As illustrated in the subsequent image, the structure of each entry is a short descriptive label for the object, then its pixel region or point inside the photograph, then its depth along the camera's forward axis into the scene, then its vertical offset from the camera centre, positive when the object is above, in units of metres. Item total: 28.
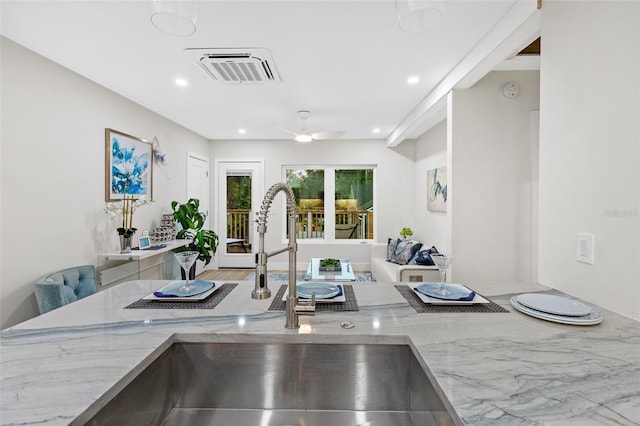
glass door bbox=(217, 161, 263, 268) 6.00 +0.03
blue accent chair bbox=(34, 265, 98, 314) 2.28 -0.59
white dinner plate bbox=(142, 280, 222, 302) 1.21 -0.33
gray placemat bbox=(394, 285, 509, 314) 1.13 -0.34
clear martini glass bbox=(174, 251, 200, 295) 1.31 -0.21
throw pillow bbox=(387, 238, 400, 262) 4.73 -0.55
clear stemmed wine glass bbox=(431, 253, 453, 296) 1.36 -0.21
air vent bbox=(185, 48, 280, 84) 2.49 +1.25
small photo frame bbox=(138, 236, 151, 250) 3.69 -0.37
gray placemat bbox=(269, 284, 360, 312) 1.14 -0.35
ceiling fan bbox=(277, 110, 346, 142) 4.09 +1.03
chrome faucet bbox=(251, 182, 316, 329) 0.97 -0.16
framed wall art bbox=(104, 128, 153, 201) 3.34 +0.52
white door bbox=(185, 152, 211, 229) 5.23 +0.56
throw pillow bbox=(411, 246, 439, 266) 3.58 -0.53
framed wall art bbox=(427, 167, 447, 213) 4.30 +0.33
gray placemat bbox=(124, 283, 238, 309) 1.16 -0.35
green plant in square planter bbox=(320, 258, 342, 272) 4.08 -0.69
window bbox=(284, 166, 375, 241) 6.05 +0.21
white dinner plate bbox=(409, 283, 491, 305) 1.17 -0.33
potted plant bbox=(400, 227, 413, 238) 5.20 -0.33
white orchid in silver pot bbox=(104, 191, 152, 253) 3.33 -0.01
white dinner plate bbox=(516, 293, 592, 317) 1.03 -0.32
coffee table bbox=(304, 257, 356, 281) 3.78 -0.76
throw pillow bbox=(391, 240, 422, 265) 4.26 -0.53
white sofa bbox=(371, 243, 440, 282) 3.48 -0.72
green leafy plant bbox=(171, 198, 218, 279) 4.28 -0.25
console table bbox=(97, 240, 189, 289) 3.13 -0.57
